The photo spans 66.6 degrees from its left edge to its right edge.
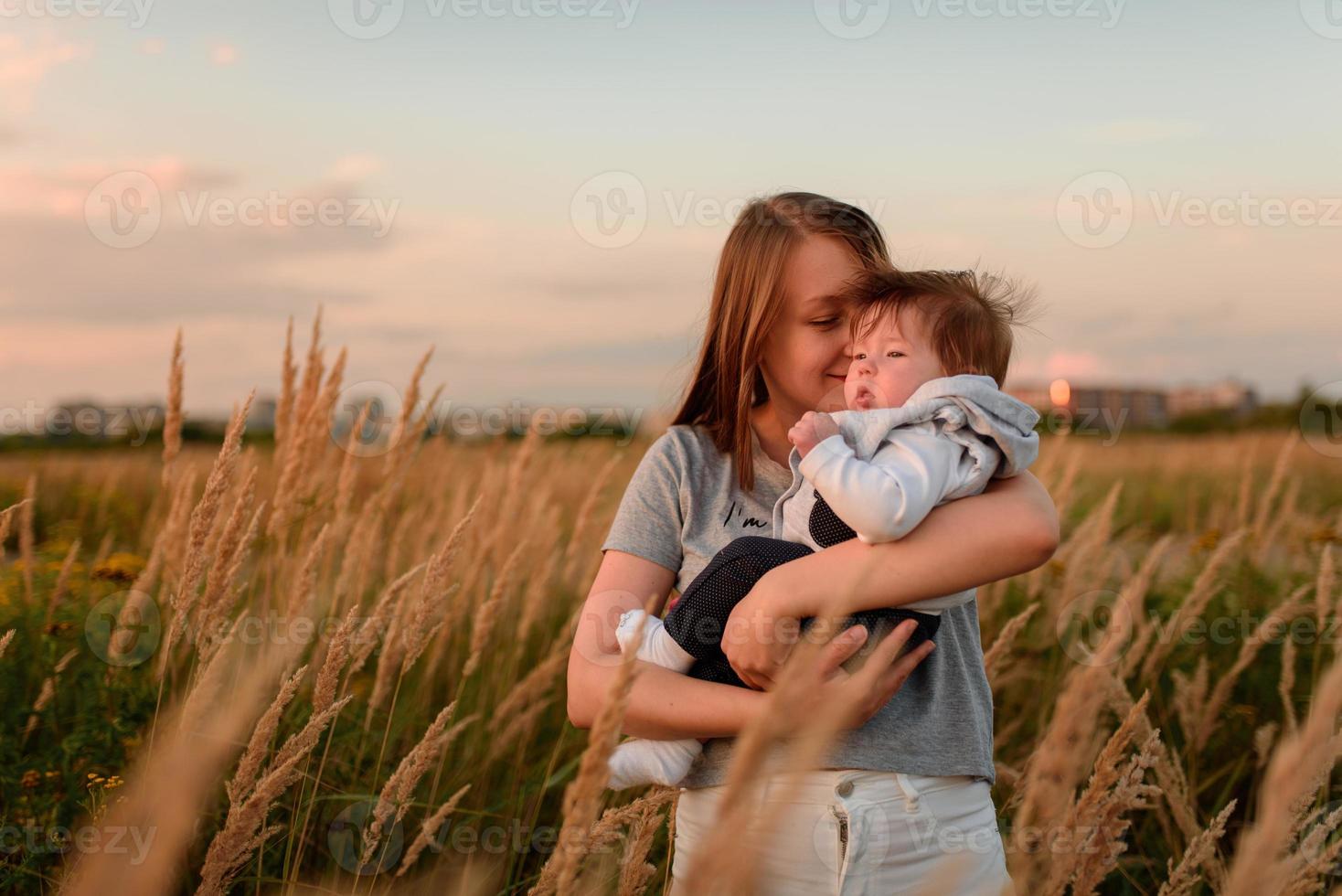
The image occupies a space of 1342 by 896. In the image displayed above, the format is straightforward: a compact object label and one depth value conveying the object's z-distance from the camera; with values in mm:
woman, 1672
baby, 1687
